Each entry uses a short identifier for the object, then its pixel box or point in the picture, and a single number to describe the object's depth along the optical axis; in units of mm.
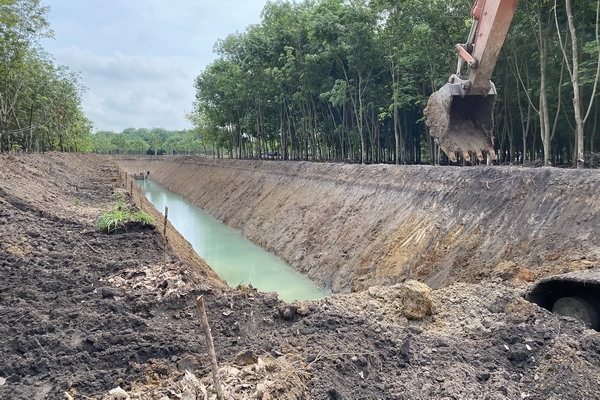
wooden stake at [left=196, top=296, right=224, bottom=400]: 3980
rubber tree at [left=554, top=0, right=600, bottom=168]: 14562
